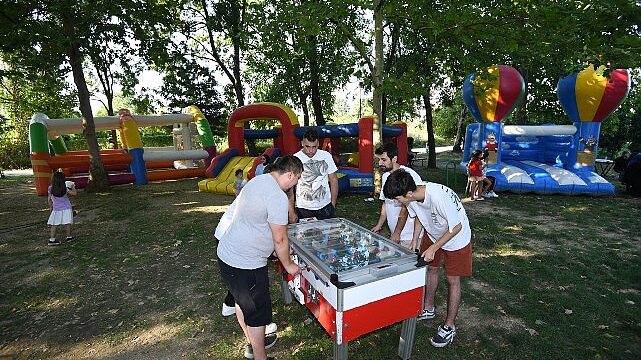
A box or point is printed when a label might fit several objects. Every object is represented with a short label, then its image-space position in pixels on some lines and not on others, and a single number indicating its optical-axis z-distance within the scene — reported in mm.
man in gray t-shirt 2553
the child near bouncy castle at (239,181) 9041
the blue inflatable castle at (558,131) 10086
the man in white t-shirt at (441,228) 2877
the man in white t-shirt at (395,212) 3676
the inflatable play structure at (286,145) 10273
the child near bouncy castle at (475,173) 9438
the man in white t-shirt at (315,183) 4586
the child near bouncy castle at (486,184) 9539
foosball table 2455
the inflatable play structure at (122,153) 11695
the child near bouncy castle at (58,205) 6496
